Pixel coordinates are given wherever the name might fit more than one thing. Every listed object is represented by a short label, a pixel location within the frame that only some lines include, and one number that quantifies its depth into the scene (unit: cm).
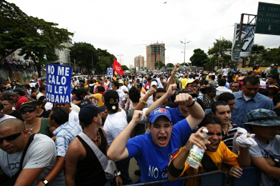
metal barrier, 190
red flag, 1270
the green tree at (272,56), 3362
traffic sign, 1176
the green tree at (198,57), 8069
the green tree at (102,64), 6347
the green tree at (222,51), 4508
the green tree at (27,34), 1978
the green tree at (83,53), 5750
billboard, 1334
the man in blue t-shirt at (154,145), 174
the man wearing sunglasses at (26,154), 172
